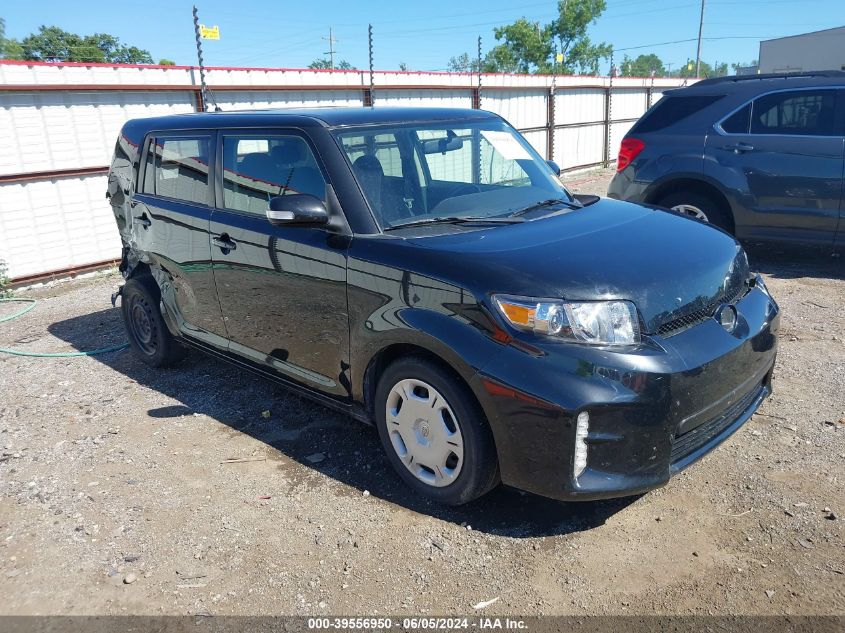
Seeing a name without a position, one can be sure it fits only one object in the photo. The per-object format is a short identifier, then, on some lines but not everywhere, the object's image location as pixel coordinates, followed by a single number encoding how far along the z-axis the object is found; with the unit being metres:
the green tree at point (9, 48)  53.32
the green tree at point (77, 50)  60.15
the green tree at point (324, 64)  69.06
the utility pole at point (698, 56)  48.18
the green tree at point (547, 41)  72.06
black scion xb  2.85
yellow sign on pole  9.41
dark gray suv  6.63
